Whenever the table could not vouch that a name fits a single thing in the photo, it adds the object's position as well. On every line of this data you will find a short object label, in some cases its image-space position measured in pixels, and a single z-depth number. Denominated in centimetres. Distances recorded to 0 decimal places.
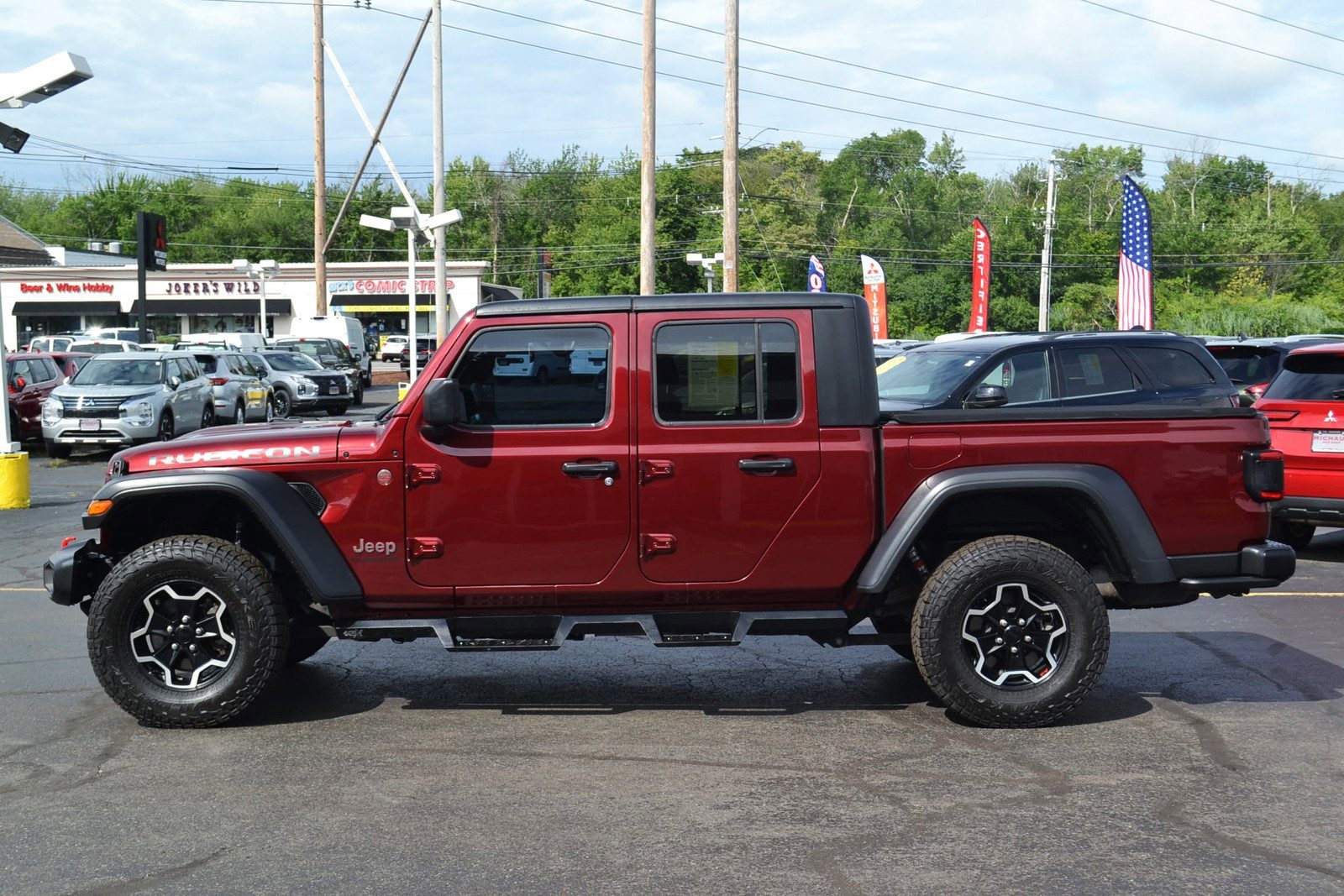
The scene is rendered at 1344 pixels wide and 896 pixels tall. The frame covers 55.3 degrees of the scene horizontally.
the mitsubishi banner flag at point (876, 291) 4188
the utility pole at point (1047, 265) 5109
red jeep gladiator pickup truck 588
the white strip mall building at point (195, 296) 7106
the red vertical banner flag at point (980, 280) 4191
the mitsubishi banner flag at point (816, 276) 4181
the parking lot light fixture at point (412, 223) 2569
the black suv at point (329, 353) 3509
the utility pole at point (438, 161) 2704
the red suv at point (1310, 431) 1010
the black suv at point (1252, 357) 1439
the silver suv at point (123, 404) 2042
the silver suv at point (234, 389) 2464
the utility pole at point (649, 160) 2455
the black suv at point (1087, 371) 1207
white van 4503
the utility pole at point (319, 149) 3766
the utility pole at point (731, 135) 2491
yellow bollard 1445
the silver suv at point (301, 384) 3006
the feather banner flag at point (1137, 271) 3112
